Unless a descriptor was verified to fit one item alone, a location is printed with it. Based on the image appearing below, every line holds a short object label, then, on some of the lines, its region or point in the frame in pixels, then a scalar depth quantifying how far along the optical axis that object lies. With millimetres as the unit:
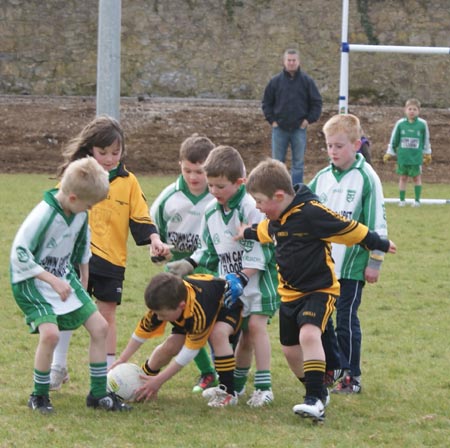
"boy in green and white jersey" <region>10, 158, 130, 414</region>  11070
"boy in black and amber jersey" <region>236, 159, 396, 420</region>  11258
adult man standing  33500
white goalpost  29797
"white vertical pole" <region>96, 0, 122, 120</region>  20672
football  12133
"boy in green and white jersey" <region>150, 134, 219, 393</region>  12891
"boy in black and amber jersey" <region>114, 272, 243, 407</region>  11508
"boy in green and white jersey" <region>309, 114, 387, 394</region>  12703
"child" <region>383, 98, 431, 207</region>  34187
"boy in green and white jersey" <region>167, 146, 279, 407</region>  12039
